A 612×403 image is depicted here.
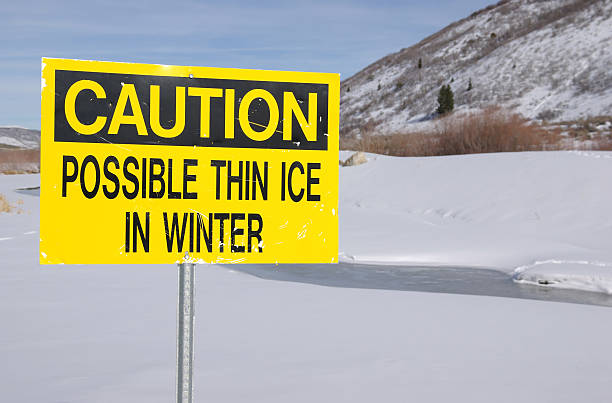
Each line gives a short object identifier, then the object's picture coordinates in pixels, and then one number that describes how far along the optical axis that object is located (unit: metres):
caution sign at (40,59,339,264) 2.55
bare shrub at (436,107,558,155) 21.44
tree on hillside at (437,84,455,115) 55.00
